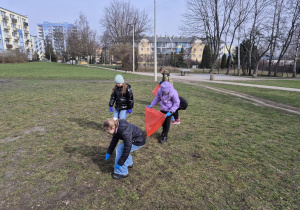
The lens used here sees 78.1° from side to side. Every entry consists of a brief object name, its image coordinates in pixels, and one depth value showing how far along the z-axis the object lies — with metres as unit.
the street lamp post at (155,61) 17.20
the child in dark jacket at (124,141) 2.83
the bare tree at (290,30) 25.42
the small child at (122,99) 4.38
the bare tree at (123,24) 44.88
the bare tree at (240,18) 27.91
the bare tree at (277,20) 25.60
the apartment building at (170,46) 85.17
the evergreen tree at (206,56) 48.95
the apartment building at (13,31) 67.19
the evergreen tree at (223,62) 47.85
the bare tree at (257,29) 25.91
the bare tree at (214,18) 28.89
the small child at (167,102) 4.24
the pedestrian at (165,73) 7.00
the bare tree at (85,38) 38.52
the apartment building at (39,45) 115.12
